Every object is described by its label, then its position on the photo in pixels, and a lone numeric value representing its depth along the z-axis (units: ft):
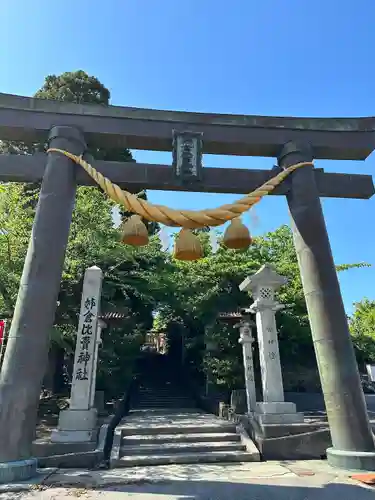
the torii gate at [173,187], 16.89
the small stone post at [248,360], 35.70
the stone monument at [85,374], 24.73
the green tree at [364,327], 58.95
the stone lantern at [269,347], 26.89
